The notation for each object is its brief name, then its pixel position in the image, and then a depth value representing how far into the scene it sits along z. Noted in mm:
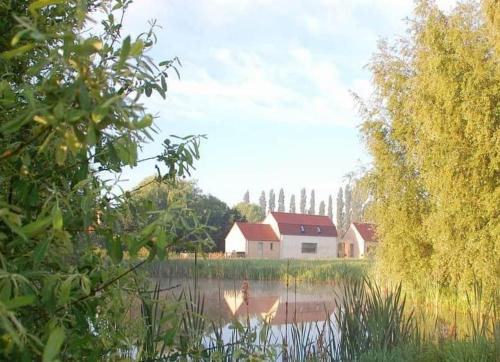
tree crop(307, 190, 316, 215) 113625
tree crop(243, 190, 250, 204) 117688
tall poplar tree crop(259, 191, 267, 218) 111875
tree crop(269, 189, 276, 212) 111438
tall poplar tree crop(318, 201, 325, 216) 113625
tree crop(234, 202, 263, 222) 76888
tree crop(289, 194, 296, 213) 113469
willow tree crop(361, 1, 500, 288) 10945
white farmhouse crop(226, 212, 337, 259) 40062
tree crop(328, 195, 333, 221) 111875
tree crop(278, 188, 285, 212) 111438
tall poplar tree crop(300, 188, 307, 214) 113625
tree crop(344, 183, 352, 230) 97056
